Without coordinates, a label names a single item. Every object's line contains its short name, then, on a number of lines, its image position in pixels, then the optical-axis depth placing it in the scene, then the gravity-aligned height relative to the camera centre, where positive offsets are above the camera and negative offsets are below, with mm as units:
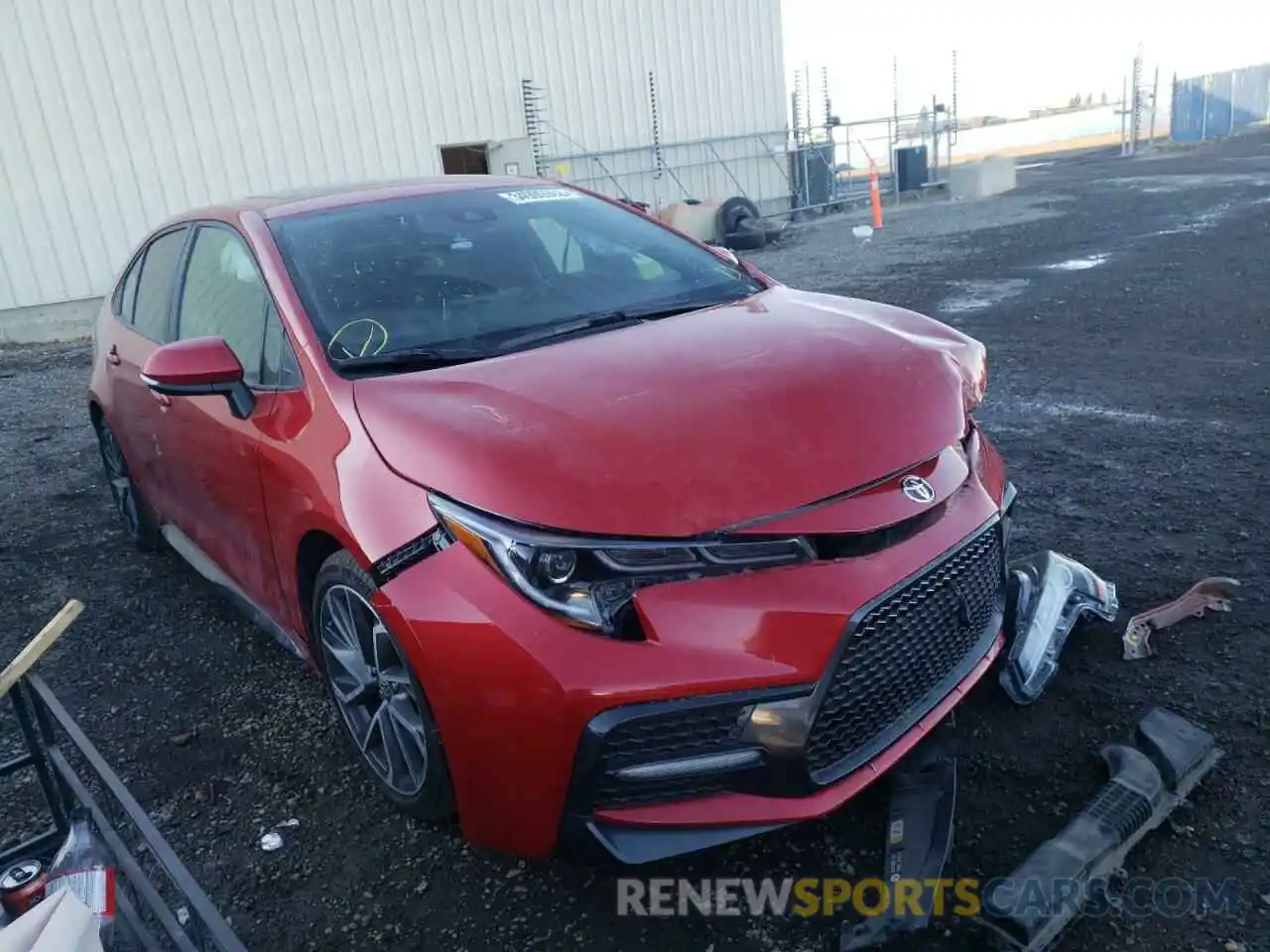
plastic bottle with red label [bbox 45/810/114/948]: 1814 -1264
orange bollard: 16703 -1362
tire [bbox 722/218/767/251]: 15422 -1584
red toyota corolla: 2004 -806
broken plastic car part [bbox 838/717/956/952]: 2045 -1524
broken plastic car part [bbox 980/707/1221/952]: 1974 -1526
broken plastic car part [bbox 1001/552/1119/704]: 2783 -1448
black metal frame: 1644 -1214
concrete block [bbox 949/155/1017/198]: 20359 -1415
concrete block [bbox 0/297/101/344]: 12512 -1413
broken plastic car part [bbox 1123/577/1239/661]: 2994 -1556
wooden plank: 2066 -868
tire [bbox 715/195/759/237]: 16266 -1290
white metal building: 12359 +951
